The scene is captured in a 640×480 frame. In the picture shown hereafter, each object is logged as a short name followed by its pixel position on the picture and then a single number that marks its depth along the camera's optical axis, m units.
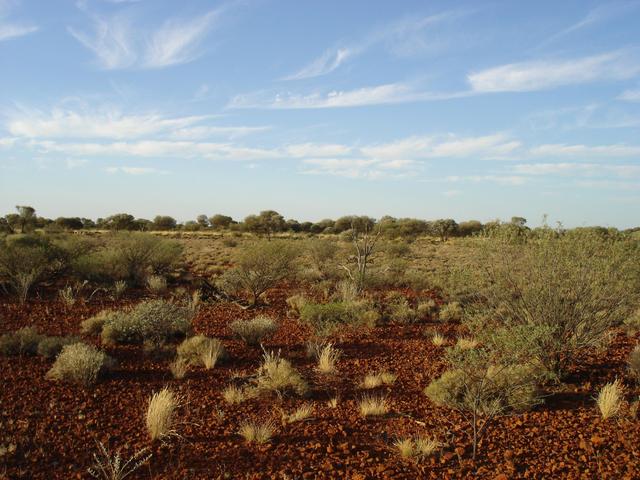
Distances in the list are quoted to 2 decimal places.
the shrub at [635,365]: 7.55
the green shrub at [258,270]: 14.72
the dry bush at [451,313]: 12.69
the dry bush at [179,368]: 7.43
